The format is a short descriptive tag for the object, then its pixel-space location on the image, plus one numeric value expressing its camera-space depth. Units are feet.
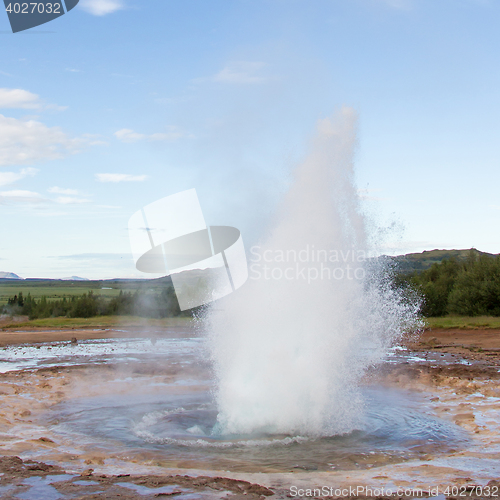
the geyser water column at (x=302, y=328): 32.65
